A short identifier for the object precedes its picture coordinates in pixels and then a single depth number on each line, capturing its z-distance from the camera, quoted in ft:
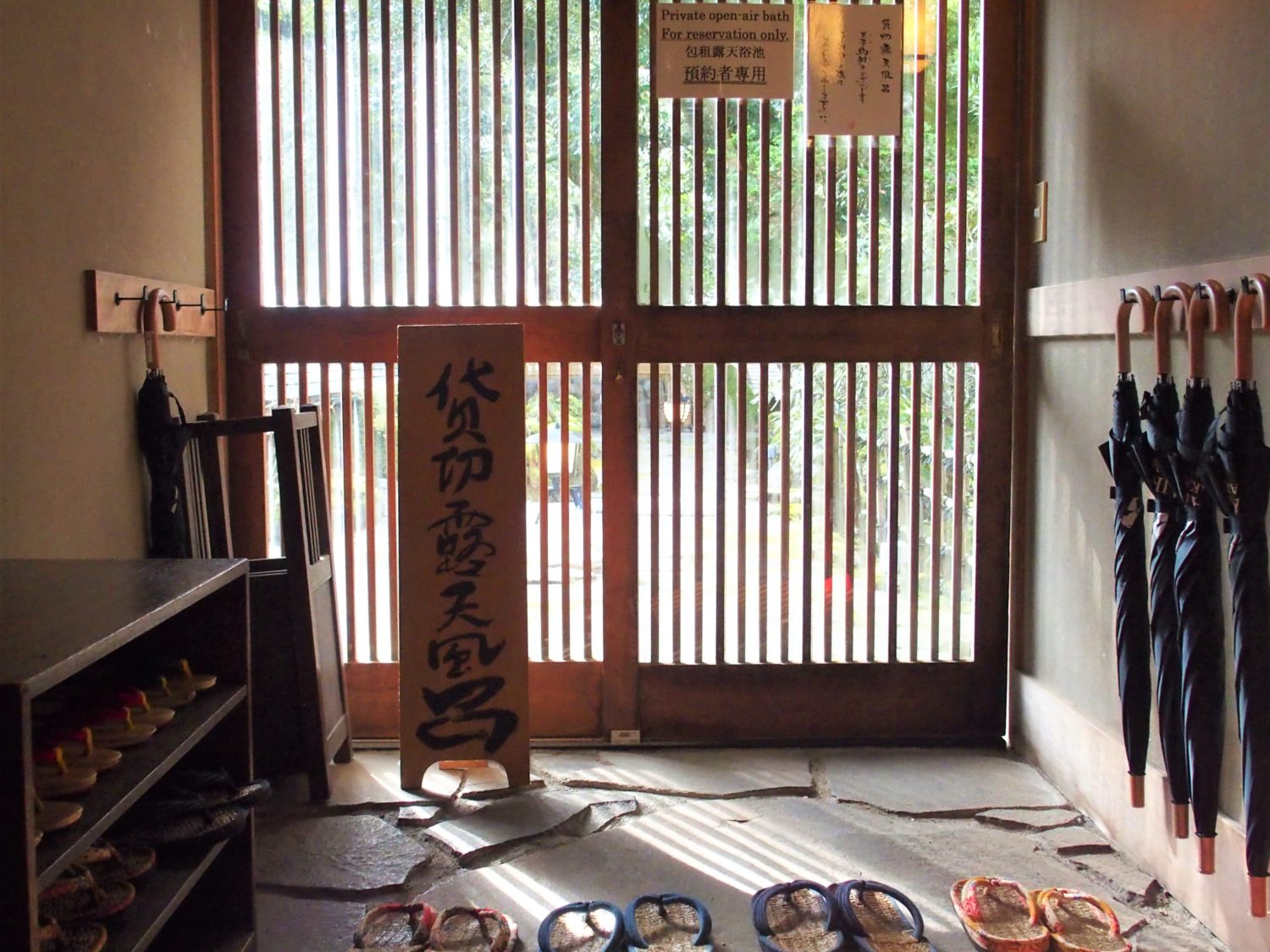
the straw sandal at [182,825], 6.22
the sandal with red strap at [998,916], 7.39
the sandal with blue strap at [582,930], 7.52
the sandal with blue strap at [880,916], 7.47
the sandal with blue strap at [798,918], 7.47
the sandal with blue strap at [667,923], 7.51
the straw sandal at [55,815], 4.97
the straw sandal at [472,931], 7.51
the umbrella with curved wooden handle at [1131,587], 7.98
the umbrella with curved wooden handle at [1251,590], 6.56
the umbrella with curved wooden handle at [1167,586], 7.43
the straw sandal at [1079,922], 7.47
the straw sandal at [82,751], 5.73
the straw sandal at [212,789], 6.63
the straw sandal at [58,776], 5.41
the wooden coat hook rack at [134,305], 8.29
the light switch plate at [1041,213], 10.72
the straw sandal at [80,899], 5.78
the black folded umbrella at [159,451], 9.13
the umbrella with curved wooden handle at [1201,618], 7.05
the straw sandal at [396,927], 7.57
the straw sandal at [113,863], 6.12
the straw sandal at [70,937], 5.40
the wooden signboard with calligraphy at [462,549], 10.15
